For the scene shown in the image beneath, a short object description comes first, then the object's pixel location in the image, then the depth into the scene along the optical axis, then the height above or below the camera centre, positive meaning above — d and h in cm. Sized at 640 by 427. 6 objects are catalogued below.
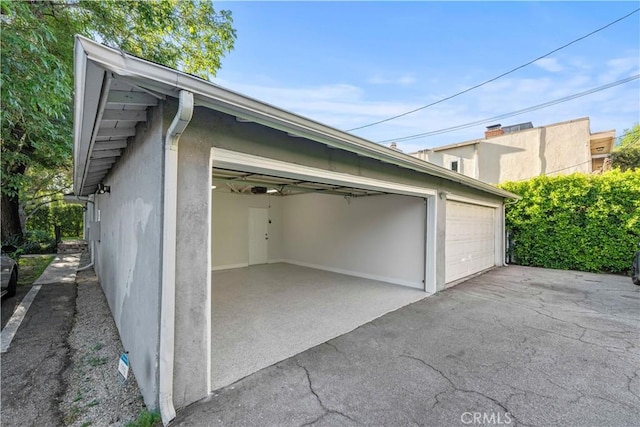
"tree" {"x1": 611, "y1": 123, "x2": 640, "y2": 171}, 1709 +378
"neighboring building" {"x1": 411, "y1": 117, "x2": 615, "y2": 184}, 1202 +315
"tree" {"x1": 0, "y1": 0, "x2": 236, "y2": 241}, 421 +338
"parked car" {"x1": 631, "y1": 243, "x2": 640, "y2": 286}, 694 -130
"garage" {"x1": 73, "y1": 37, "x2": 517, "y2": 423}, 227 -13
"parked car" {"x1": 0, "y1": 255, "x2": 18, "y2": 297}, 536 -124
